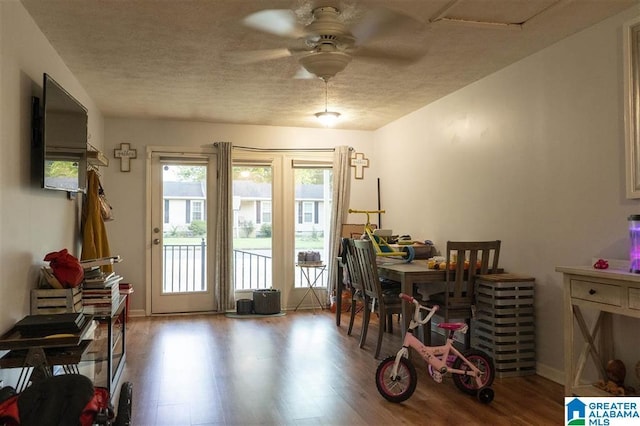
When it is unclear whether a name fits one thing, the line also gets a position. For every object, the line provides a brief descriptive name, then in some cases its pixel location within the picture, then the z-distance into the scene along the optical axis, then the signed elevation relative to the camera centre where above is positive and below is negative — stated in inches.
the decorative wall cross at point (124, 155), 216.5 +28.7
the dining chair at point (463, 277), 138.6 -17.7
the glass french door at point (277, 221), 233.0 -1.6
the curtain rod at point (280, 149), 229.1 +34.4
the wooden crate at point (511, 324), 133.8 -30.4
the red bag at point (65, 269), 107.0 -11.8
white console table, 94.7 -18.9
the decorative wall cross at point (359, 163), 244.1 +28.5
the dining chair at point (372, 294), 151.7 -25.4
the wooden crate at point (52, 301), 105.5 -18.9
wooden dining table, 141.1 -17.9
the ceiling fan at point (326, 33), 106.6 +46.3
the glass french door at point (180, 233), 221.3 -7.3
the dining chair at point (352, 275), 170.0 -21.1
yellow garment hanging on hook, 156.9 -2.9
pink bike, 114.8 -37.5
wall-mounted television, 108.9 +19.8
